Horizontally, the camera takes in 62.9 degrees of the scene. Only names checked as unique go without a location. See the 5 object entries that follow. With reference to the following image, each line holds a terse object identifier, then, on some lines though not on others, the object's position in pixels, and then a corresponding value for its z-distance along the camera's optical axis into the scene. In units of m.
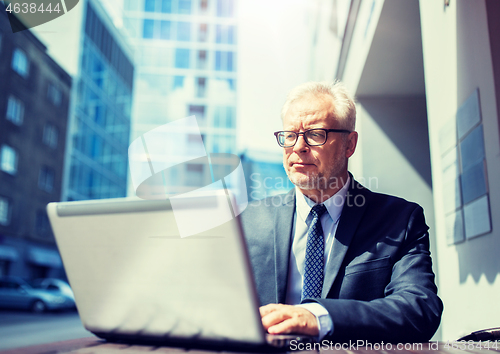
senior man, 1.13
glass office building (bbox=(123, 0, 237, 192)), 31.47
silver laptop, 0.79
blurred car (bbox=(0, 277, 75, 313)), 14.71
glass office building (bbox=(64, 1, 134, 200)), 25.48
